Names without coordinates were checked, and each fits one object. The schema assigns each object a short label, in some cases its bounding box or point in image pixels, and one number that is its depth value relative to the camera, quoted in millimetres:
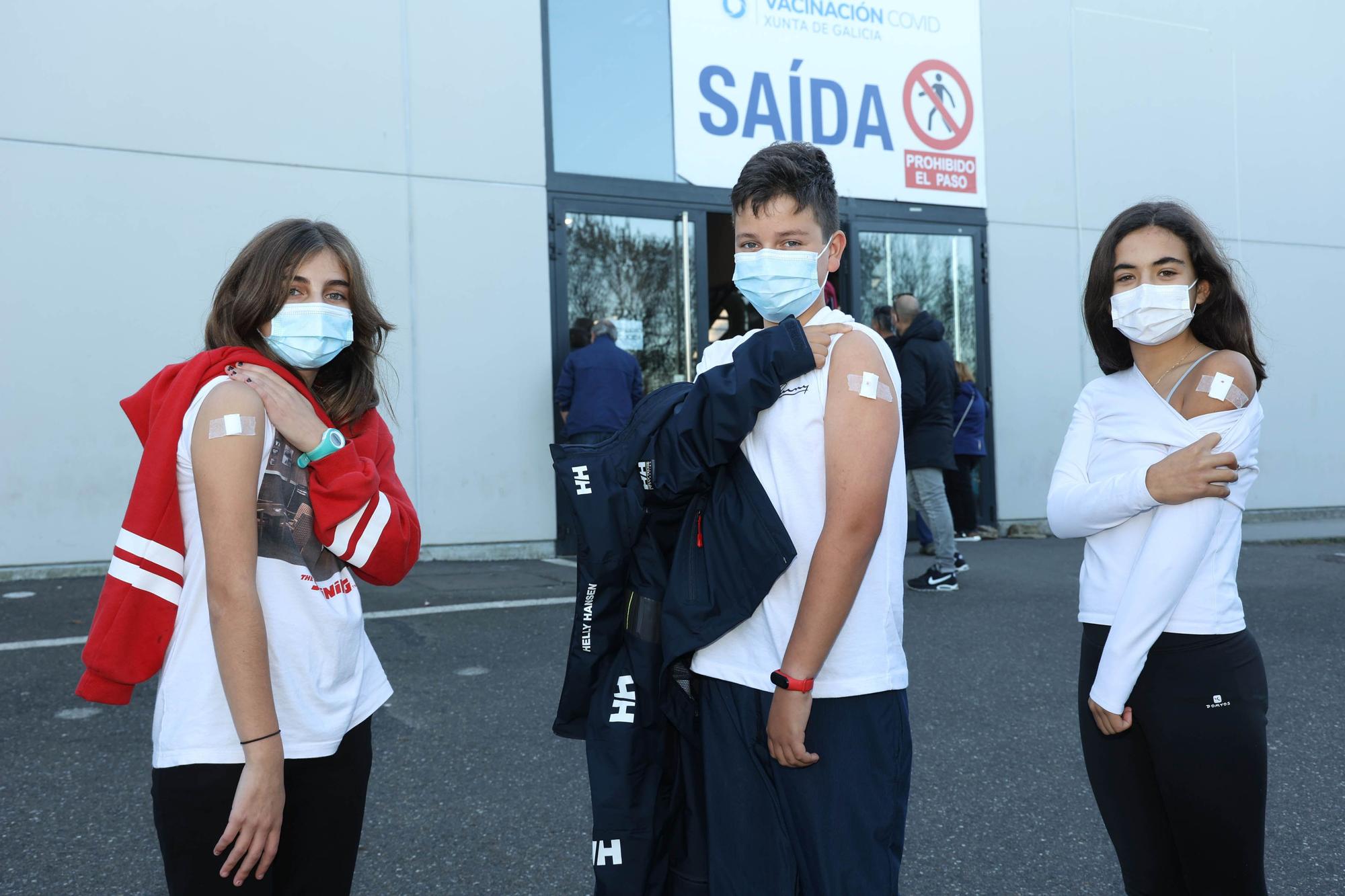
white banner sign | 9711
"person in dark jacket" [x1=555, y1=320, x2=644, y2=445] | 8352
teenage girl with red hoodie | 1607
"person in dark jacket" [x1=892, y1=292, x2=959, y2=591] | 7488
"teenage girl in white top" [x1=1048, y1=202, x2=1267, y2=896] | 1952
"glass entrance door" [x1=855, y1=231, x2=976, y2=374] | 10672
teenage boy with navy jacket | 1781
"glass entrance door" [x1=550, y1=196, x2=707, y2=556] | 9148
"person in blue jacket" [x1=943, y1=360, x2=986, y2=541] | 10398
